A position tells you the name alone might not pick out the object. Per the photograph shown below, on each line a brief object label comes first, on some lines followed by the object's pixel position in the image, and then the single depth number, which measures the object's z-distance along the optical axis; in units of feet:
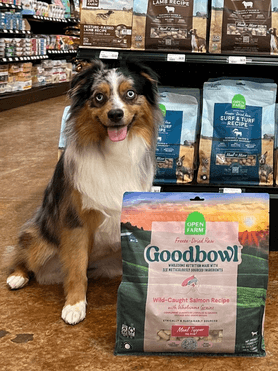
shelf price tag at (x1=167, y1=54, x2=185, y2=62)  8.57
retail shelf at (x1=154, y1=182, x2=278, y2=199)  8.96
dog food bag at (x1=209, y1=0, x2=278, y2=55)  8.71
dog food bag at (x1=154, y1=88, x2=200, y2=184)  9.31
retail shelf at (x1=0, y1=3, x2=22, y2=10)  25.25
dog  6.51
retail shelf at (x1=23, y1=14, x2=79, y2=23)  29.45
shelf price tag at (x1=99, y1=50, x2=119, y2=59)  8.63
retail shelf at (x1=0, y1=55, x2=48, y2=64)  25.67
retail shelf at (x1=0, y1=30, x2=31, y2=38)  25.78
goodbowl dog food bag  5.45
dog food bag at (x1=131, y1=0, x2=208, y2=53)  8.81
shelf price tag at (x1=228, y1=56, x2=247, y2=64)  8.46
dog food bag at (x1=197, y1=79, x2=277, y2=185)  9.01
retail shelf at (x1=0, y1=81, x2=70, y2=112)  25.61
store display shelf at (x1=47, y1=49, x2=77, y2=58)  32.59
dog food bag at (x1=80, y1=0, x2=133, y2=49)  8.84
